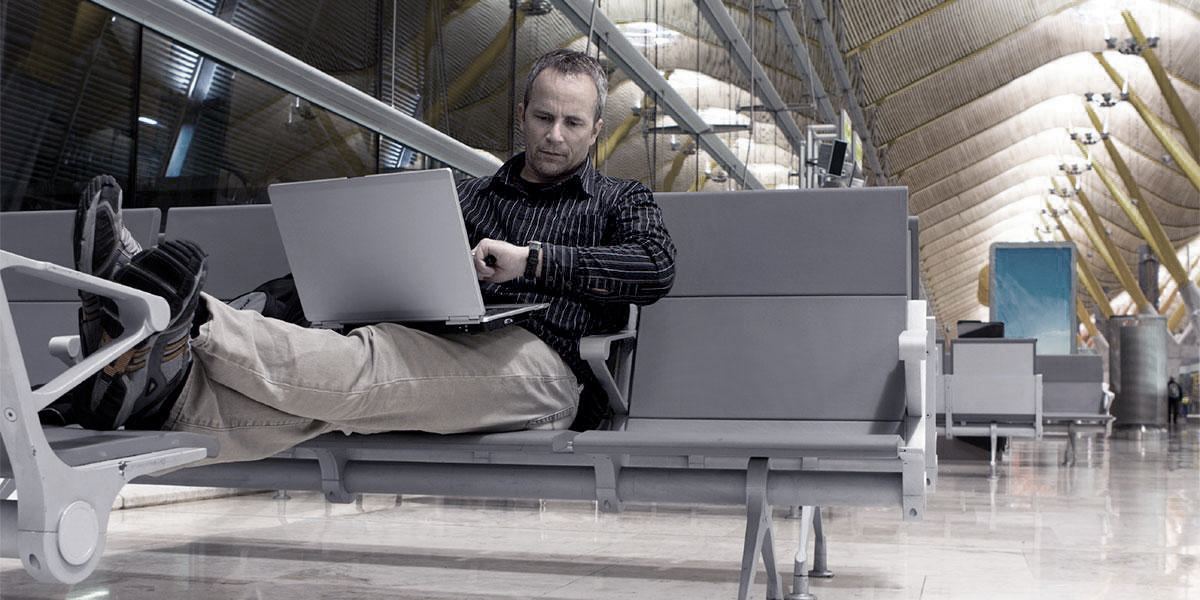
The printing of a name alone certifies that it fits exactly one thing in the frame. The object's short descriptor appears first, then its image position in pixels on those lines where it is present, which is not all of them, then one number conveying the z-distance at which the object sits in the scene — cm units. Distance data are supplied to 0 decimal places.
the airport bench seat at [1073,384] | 1163
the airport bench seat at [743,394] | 247
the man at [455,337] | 179
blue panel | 1775
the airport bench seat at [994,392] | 894
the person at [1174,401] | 2462
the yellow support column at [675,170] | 1243
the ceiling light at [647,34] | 1104
